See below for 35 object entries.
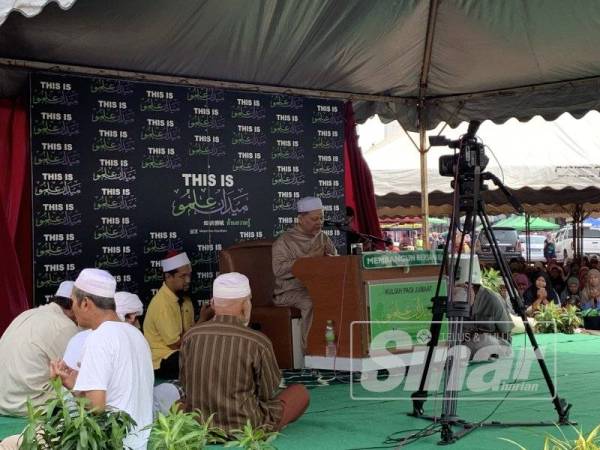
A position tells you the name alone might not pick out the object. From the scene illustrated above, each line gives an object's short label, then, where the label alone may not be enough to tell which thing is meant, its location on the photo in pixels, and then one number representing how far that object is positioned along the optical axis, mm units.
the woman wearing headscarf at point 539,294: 13723
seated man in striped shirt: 5367
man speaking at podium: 8812
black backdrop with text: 8750
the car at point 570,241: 35334
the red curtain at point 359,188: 11398
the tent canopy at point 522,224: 41375
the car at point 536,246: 36375
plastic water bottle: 7941
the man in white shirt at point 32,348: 6457
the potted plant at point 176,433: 4043
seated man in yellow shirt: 8250
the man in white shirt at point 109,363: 4211
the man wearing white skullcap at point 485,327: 9117
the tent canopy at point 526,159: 14703
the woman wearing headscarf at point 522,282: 14430
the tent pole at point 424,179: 11336
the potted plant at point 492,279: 14033
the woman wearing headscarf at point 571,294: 13812
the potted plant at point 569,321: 12328
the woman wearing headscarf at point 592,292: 12945
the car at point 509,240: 31433
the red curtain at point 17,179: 8602
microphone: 8200
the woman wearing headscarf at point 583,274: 14141
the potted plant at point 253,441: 4214
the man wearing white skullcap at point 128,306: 7242
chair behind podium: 8719
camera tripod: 5594
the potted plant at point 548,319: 12205
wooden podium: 7801
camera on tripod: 5852
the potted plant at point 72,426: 3883
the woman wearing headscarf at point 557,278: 15164
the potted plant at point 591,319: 12656
